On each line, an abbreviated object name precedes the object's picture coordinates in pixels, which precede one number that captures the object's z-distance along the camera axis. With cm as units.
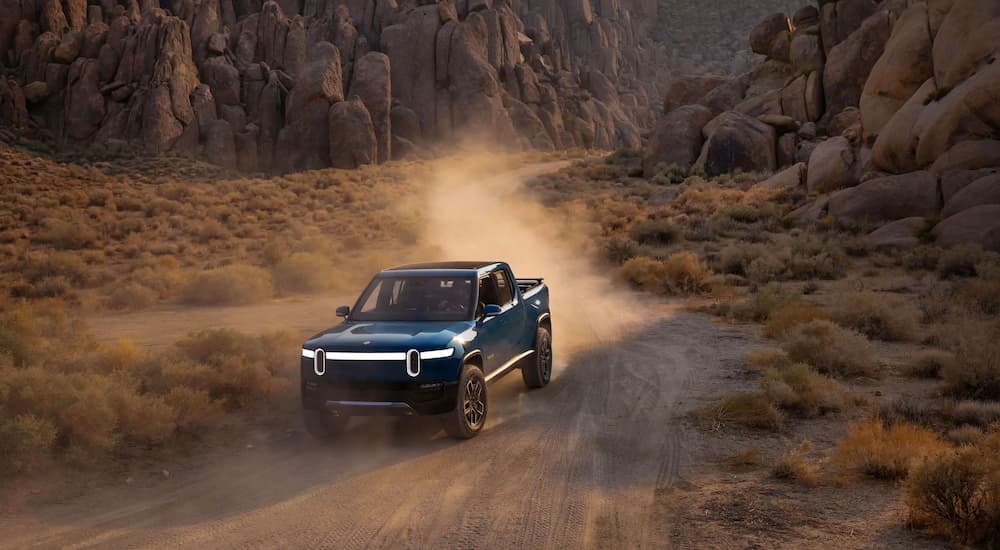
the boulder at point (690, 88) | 5488
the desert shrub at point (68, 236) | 2545
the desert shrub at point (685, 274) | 1913
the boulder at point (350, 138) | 5941
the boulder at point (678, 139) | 4447
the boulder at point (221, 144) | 5947
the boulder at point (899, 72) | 2923
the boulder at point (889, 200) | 2452
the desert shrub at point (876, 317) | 1305
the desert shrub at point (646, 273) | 1954
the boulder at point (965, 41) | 2534
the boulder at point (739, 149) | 4109
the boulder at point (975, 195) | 2227
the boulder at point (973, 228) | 2058
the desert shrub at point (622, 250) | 2357
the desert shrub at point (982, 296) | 1493
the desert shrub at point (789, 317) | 1357
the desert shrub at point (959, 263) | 1862
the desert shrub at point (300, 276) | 2014
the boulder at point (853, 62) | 4206
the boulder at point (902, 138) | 2675
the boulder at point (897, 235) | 2236
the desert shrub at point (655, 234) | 2627
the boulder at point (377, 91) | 6512
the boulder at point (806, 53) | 4712
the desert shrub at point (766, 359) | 1109
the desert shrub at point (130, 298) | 1775
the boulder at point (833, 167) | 3070
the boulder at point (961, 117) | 2403
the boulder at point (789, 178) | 3394
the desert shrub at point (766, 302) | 1526
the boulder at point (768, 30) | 5416
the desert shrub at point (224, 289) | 1836
